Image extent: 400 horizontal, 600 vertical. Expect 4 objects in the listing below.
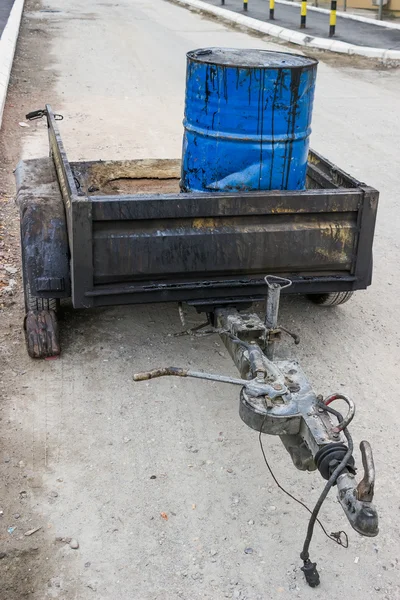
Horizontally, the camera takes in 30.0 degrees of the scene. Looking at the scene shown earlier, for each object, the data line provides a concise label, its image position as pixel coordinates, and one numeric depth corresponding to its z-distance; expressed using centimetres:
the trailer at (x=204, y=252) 389
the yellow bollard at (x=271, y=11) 2188
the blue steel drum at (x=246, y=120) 396
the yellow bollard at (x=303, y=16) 2019
